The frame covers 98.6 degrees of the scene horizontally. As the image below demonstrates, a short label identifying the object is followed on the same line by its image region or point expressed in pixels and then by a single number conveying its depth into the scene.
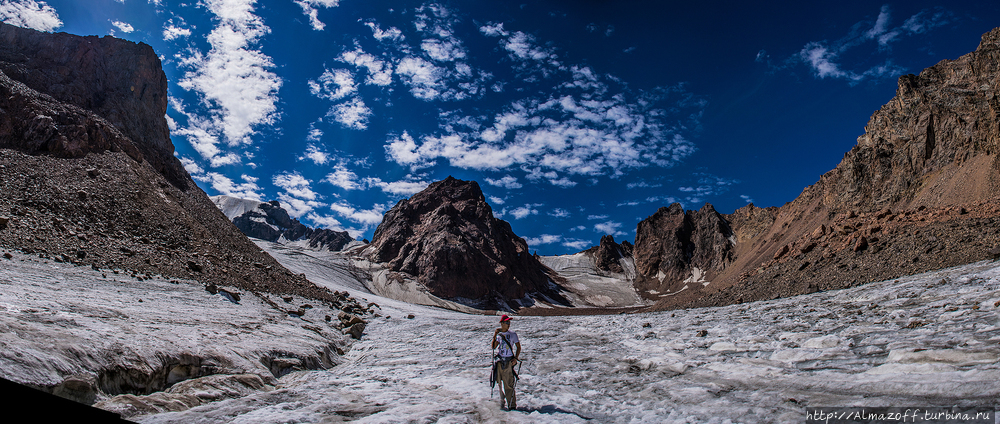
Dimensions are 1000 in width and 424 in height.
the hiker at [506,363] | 8.63
